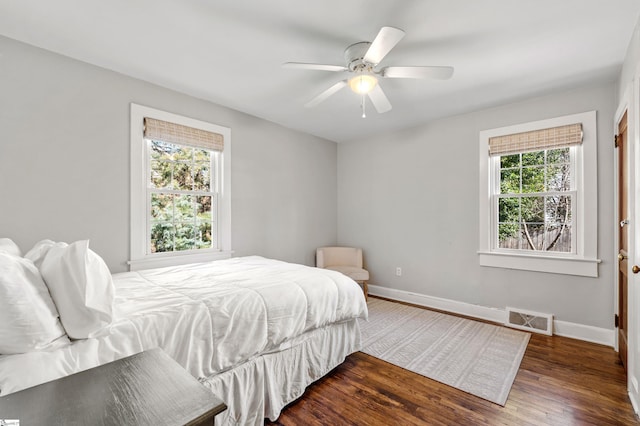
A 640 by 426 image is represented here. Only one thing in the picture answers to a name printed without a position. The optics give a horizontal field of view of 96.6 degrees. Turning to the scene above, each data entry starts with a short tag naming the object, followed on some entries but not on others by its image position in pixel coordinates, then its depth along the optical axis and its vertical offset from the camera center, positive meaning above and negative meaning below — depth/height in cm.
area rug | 217 -126
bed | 122 -62
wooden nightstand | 60 -43
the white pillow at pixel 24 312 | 104 -38
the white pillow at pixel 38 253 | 141 -22
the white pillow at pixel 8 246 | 166 -20
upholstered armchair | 434 -69
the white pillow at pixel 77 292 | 121 -34
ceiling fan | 172 +103
